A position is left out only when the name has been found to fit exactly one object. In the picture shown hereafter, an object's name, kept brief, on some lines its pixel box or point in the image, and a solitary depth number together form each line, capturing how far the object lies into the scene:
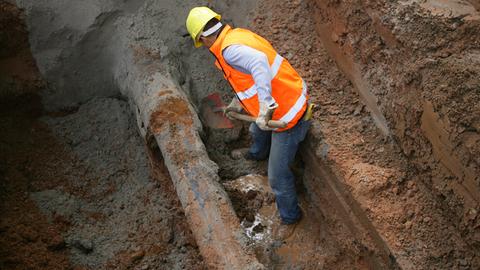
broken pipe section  3.44
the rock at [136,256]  3.89
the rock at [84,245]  3.93
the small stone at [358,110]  4.20
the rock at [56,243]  3.89
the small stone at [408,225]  3.48
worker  3.60
